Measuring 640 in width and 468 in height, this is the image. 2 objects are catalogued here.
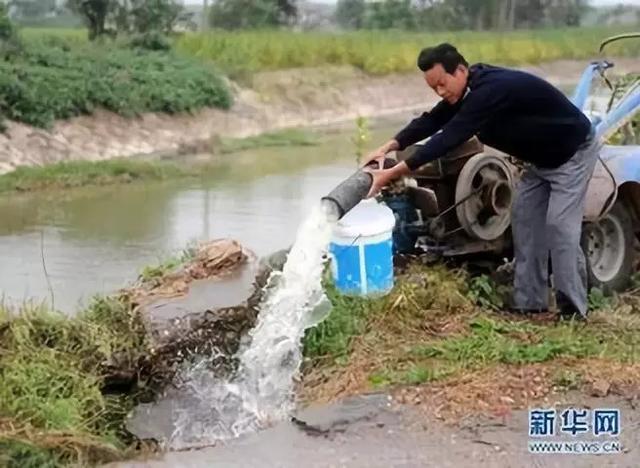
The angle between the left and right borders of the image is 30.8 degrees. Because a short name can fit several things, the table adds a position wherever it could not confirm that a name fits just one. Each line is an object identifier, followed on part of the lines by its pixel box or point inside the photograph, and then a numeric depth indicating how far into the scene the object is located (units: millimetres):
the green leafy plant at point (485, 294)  6352
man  5766
